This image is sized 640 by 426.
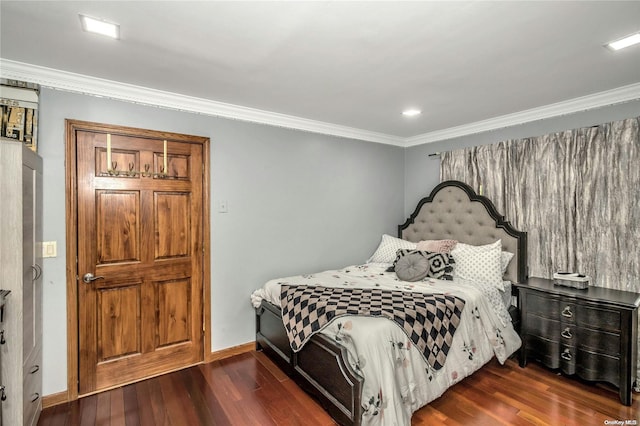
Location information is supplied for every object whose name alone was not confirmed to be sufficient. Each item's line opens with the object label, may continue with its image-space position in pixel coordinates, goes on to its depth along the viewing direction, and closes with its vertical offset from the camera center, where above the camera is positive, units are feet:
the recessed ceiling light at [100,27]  5.59 +3.33
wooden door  8.32 -1.33
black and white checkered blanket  7.36 -2.48
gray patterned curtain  9.02 +0.44
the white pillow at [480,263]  10.41 -1.81
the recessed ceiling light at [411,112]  10.73 +3.37
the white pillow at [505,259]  10.85 -1.68
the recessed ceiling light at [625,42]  6.13 +3.32
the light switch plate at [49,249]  7.71 -0.96
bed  6.51 -3.08
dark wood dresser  7.78 -3.24
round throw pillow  10.37 -1.91
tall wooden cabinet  5.78 -1.20
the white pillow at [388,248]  13.11 -1.60
